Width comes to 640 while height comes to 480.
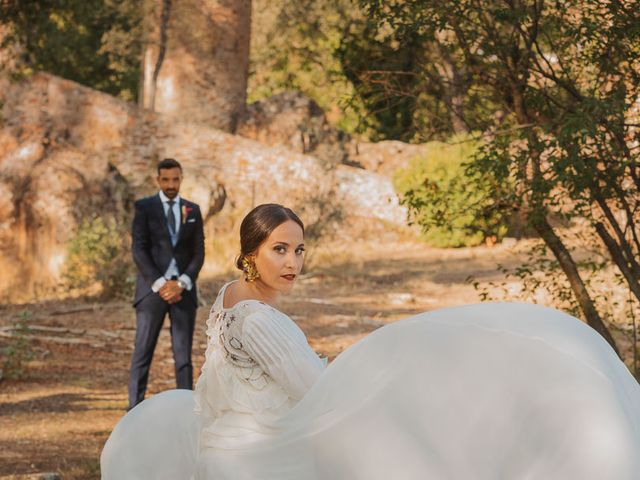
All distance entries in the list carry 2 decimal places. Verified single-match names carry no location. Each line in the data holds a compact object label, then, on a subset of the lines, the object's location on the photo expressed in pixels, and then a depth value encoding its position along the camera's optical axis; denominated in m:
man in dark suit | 9.00
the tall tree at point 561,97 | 7.79
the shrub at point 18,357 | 11.61
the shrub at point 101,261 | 17.30
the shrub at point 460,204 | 8.62
